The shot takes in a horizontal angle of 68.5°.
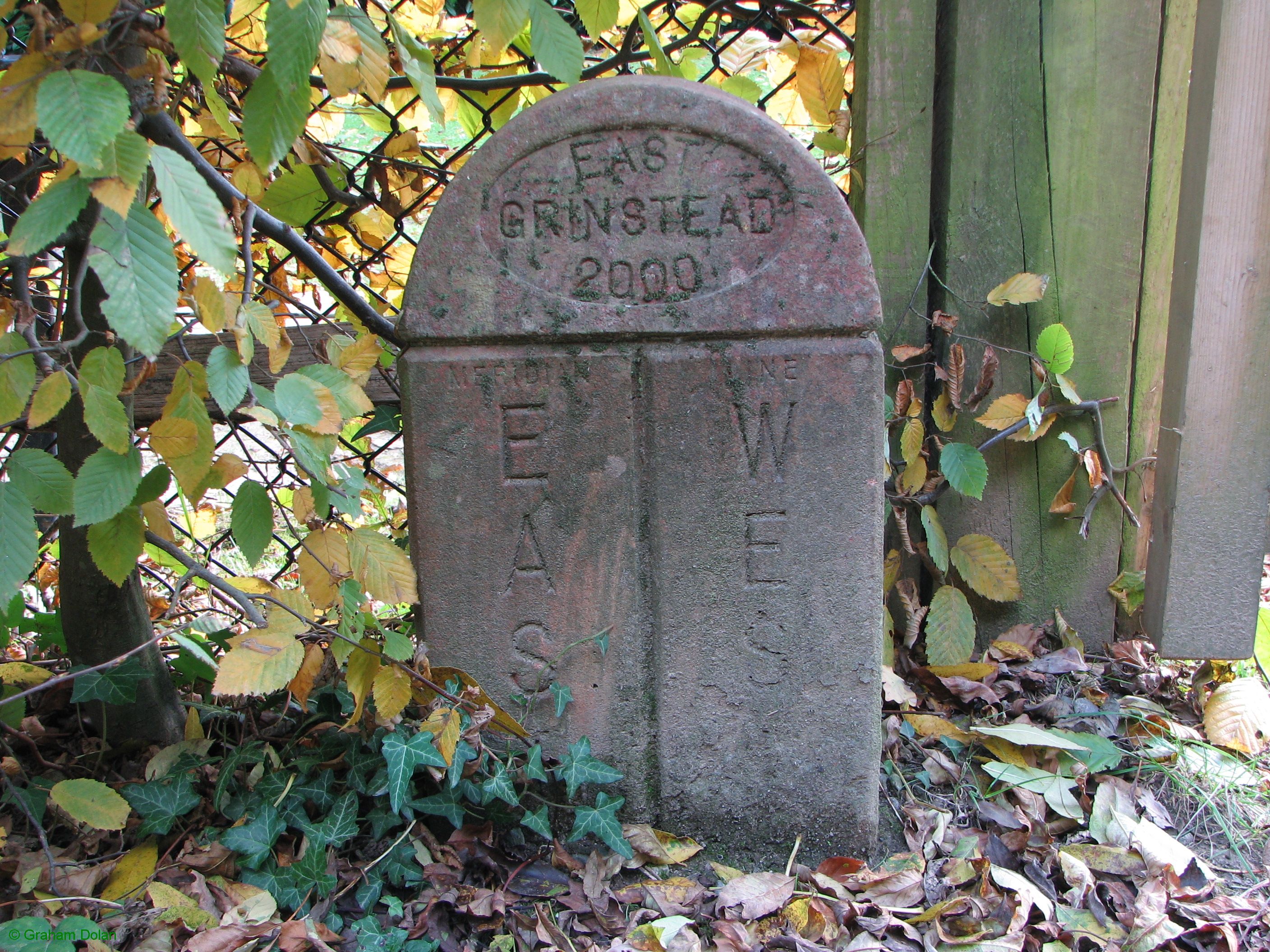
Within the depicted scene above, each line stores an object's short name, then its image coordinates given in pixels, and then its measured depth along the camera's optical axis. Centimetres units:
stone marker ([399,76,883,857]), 149
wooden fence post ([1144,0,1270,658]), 179
